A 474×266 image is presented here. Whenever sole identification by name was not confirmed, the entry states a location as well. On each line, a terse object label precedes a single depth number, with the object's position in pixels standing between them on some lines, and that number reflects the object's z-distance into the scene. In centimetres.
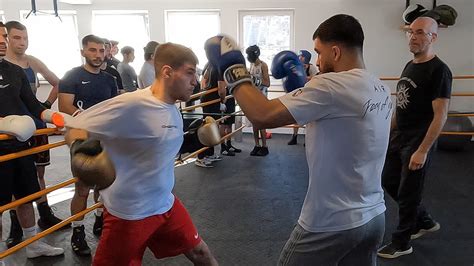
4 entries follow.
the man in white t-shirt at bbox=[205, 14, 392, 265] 114
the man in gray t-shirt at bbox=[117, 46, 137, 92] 495
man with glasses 225
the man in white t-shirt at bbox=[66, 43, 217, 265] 156
